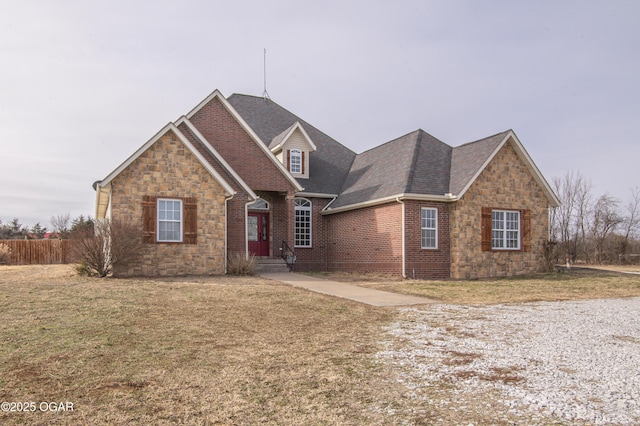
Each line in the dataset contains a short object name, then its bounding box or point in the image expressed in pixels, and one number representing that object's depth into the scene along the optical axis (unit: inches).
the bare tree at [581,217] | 1567.4
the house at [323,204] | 655.8
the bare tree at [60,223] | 2129.2
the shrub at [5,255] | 1167.0
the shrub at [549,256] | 817.5
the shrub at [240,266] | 683.4
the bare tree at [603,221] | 1425.9
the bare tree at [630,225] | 1493.1
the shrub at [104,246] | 594.2
